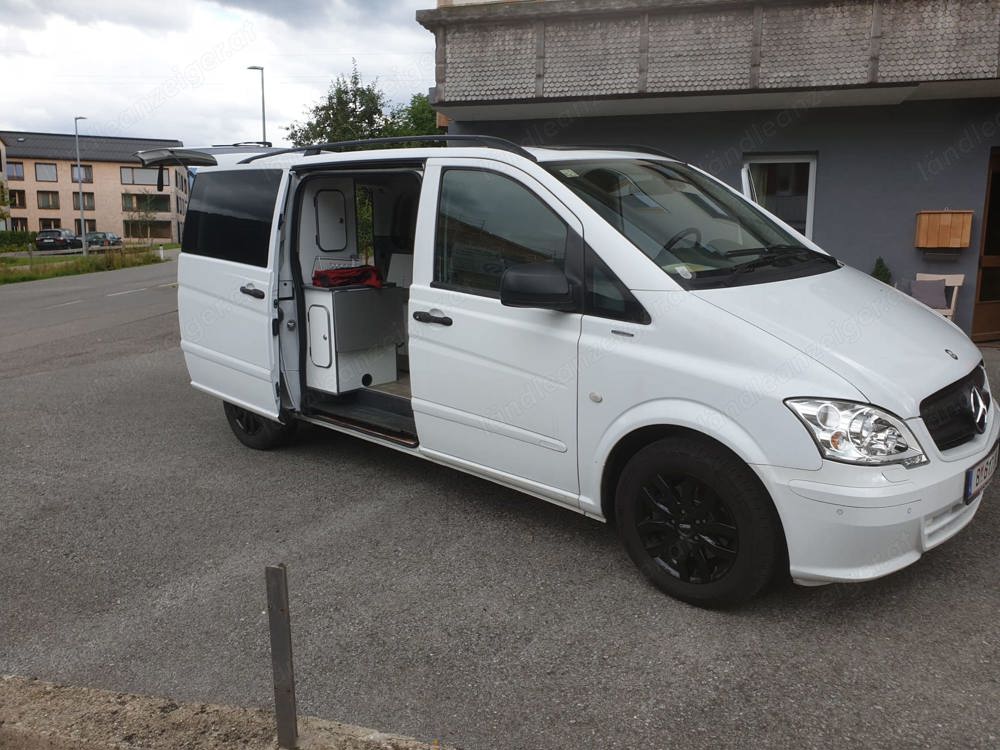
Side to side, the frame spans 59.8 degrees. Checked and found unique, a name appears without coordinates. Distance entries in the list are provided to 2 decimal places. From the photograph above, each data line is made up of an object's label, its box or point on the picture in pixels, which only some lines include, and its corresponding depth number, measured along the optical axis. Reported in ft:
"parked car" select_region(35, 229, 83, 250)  192.34
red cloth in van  18.81
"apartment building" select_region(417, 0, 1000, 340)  30.58
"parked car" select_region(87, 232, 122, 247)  207.30
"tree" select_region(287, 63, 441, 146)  70.38
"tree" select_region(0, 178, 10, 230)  152.37
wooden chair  32.78
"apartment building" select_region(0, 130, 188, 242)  266.77
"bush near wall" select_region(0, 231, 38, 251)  202.89
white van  10.90
